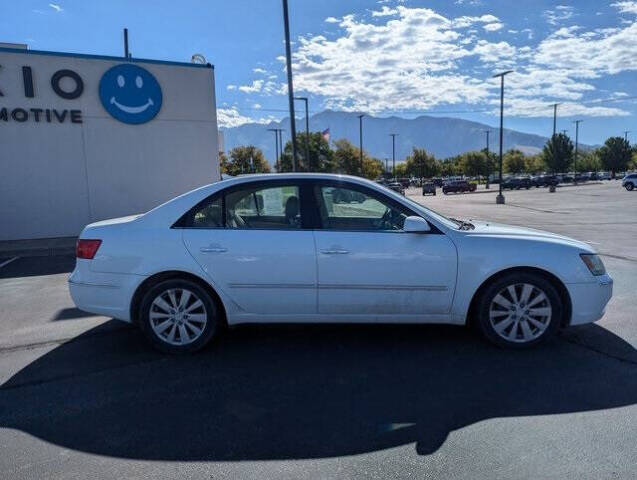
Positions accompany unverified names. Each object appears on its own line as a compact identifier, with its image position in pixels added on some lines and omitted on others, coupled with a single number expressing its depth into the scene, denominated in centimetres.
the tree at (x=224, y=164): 5651
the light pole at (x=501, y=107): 2958
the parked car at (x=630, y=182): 4031
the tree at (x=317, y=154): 5141
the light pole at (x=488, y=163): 7857
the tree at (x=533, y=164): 10344
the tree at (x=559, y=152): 7181
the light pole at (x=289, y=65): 1411
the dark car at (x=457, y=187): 5356
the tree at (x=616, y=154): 8400
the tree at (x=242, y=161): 5831
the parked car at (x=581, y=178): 7107
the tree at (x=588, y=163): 10069
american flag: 3478
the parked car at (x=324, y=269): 421
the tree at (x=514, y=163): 10175
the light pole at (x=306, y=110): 3434
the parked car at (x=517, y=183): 5891
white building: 1253
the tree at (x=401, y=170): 9726
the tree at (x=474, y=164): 8531
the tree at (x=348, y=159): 6350
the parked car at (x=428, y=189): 5245
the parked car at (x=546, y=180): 6146
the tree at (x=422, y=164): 8756
